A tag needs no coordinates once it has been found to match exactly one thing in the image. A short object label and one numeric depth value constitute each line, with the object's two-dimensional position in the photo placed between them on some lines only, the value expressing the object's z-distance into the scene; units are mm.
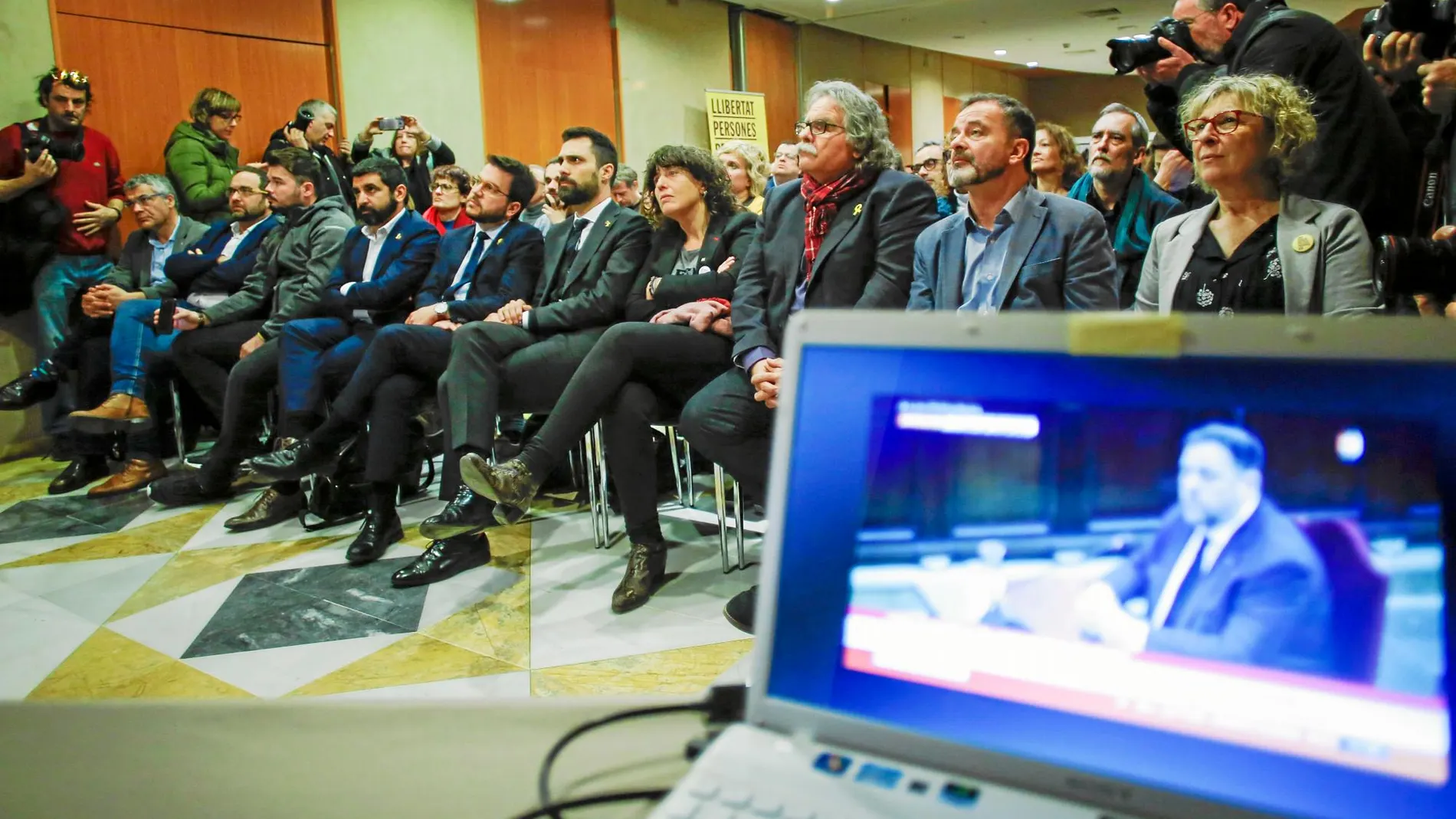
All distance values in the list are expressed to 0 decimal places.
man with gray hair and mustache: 2381
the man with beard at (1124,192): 2975
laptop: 457
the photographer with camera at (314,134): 5395
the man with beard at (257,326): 3645
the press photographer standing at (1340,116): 2213
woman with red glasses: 1850
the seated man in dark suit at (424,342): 2998
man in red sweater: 4543
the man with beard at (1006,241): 2098
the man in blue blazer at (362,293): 3432
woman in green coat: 5070
